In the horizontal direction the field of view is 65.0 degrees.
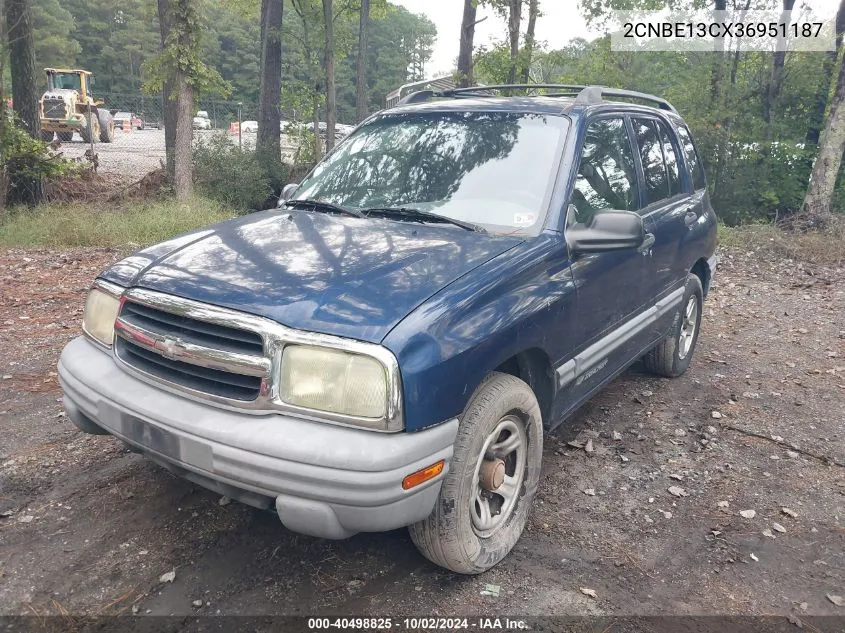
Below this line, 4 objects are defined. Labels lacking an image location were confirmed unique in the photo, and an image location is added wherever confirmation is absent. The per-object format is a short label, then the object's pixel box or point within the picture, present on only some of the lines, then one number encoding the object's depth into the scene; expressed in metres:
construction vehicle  26.72
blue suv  2.31
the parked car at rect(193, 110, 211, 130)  21.84
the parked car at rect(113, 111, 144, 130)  36.87
